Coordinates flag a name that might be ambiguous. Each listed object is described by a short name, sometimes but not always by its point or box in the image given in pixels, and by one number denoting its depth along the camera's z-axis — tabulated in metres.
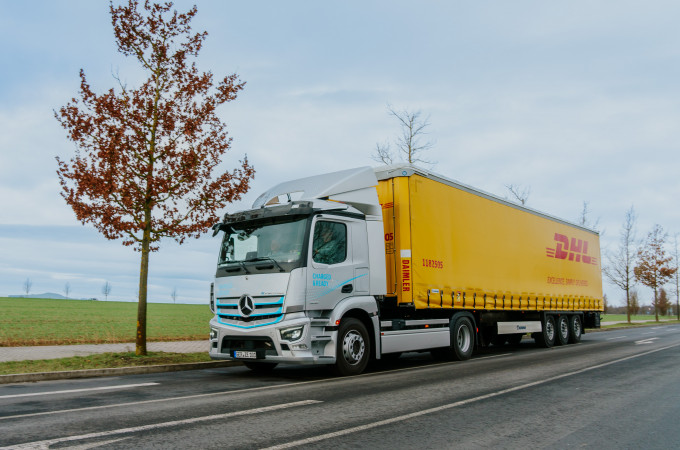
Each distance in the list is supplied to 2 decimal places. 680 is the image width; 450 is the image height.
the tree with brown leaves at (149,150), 11.98
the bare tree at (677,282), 48.78
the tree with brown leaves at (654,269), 44.28
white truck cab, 8.98
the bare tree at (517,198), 30.36
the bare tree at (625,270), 39.72
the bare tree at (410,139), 23.11
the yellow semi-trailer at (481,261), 11.16
